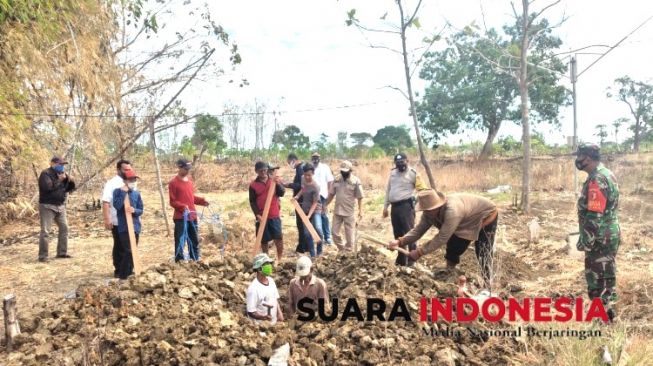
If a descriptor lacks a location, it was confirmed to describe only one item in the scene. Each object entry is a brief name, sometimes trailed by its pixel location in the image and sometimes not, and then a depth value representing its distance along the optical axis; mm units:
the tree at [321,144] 28656
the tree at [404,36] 8836
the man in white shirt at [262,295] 4041
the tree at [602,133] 29781
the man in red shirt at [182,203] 5957
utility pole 9828
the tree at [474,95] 19859
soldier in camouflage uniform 4117
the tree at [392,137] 35688
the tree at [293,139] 29953
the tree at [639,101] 26391
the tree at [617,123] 28944
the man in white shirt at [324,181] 7465
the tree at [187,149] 23359
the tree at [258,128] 25469
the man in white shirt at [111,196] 5727
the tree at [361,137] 40391
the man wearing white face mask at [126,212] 5691
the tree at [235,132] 27306
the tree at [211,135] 25766
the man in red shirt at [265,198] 6352
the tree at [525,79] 9953
